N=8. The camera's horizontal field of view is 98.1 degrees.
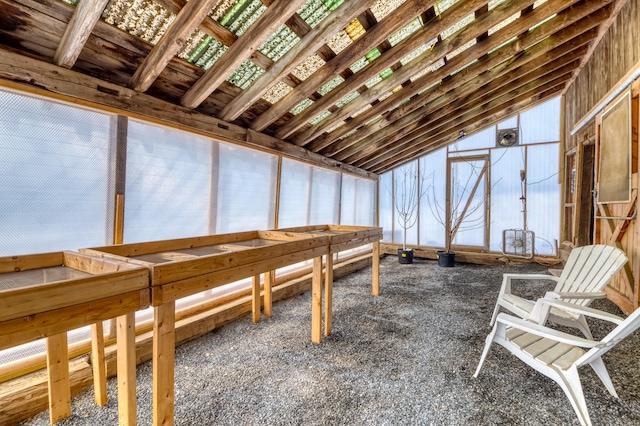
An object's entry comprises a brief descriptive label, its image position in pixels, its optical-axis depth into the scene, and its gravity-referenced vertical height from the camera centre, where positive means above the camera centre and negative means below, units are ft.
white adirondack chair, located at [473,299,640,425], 4.60 -2.71
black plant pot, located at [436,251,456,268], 19.25 -3.14
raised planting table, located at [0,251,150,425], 2.98 -1.16
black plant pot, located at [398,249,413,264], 20.39 -3.15
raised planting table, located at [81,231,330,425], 4.27 -1.05
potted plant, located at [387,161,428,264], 22.93 +1.79
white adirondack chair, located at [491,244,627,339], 7.06 -1.89
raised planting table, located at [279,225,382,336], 8.83 -1.07
